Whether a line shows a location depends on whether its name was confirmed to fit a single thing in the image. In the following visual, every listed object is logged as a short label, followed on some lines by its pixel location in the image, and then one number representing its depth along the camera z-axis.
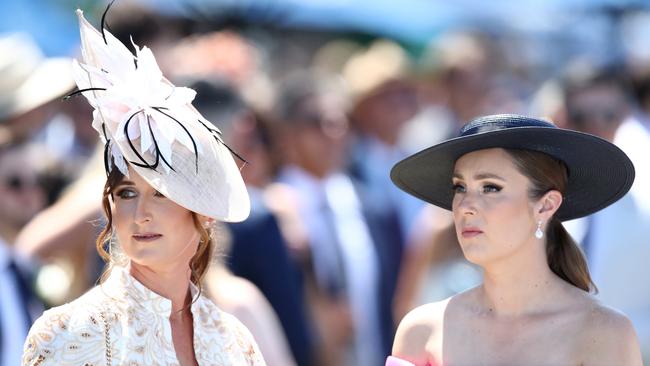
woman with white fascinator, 9.07
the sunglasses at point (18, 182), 13.43
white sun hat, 14.36
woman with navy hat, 10.30
